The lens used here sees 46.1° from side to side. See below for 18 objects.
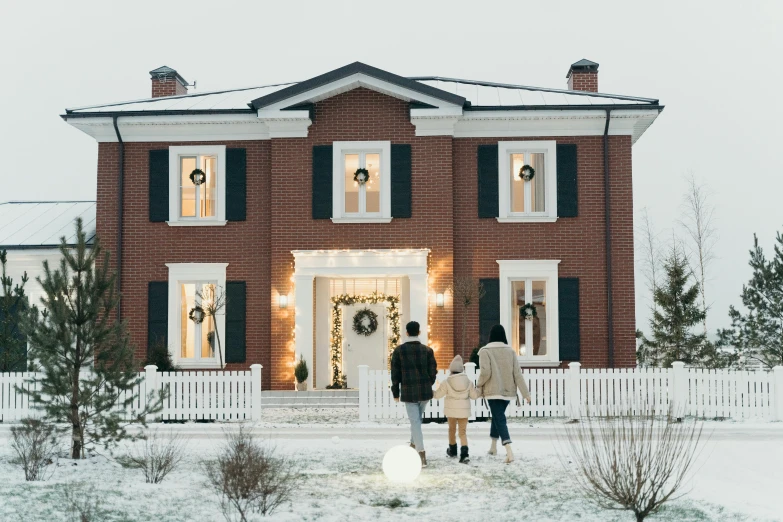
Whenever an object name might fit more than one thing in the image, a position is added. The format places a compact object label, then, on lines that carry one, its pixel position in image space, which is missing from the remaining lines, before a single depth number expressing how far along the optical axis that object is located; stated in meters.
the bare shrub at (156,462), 9.73
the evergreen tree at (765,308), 21.88
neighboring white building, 21.48
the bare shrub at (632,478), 7.70
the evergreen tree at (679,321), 27.09
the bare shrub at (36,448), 9.83
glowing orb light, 9.91
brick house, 19.03
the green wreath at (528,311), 19.19
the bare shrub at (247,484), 8.34
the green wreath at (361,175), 19.08
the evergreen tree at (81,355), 10.77
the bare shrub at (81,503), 8.07
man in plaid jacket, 10.68
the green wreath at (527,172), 19.31
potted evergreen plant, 18.61
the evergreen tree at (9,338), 16.78
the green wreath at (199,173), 19.61
